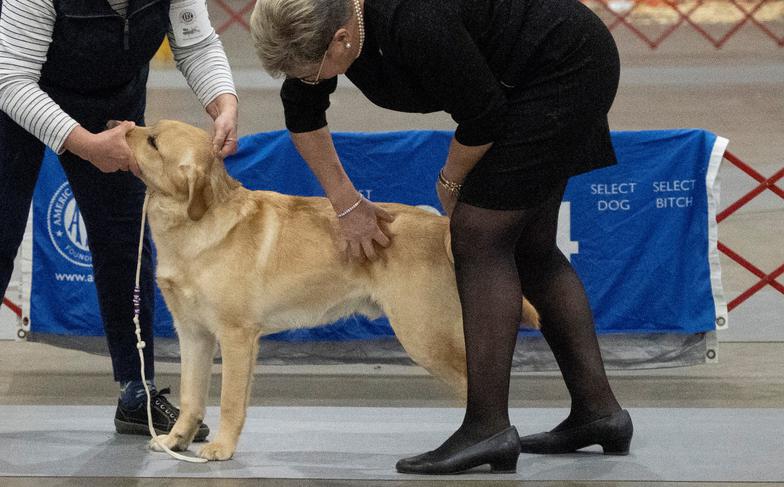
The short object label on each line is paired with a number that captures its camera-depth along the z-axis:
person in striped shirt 5.58
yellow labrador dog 5.68
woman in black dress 4.78
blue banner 7.70
